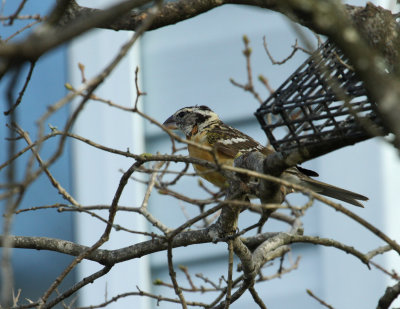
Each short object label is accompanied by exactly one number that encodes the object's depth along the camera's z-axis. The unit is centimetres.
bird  704
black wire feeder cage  396
